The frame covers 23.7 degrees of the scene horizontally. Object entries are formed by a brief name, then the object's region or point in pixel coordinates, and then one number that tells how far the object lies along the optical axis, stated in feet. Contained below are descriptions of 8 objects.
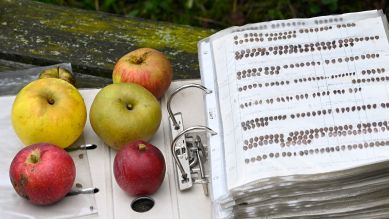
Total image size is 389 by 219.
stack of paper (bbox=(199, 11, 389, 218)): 2.86
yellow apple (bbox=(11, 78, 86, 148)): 3.26
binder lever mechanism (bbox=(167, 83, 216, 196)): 3.15
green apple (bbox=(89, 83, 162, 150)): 3.28
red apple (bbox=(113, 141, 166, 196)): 3.11
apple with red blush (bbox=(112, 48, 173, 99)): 3.50
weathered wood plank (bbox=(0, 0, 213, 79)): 3.86
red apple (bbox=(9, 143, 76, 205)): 3.07
